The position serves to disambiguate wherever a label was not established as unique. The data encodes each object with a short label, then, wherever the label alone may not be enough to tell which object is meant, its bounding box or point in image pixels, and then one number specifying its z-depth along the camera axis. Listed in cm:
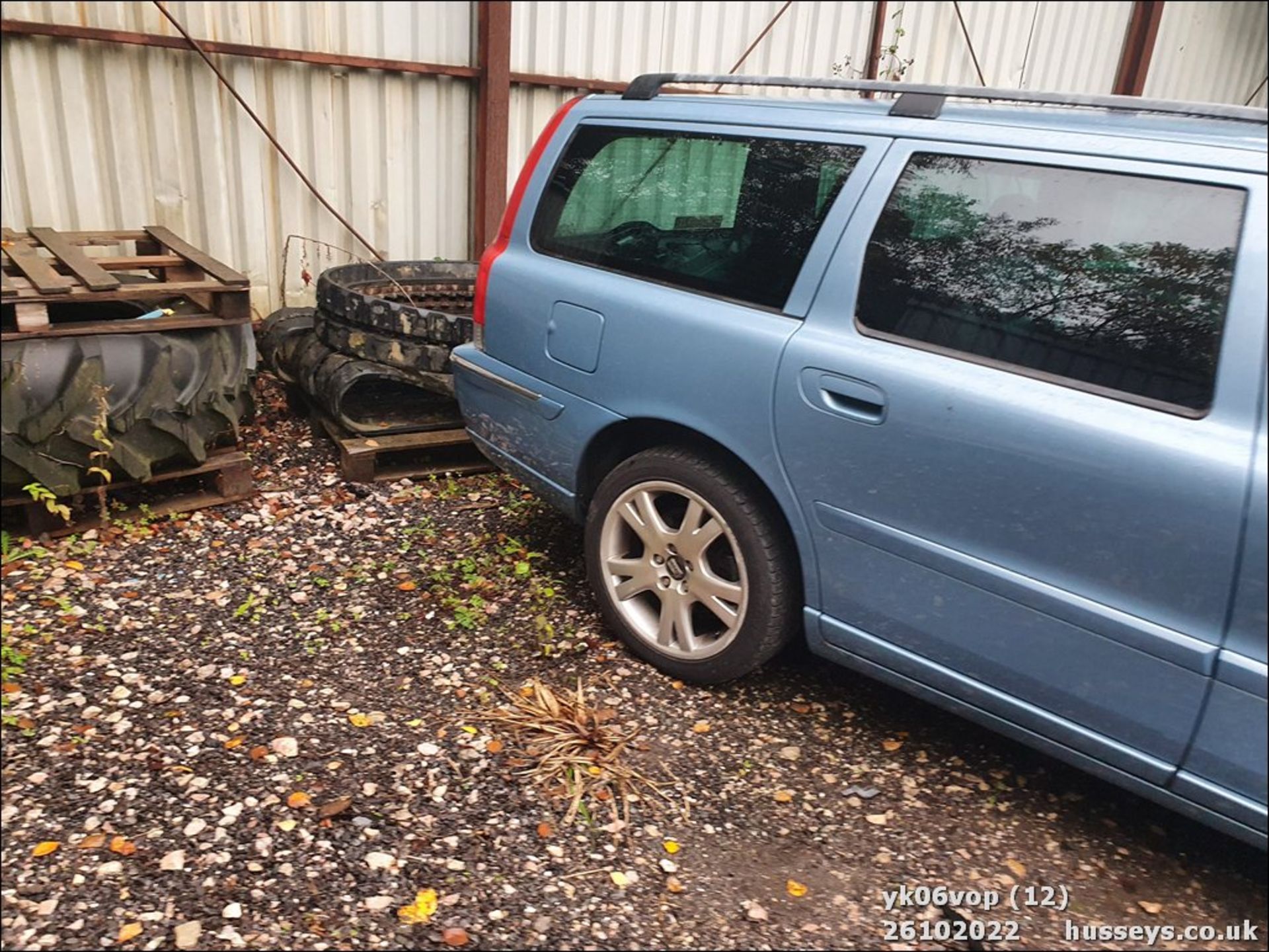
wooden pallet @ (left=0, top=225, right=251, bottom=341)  365
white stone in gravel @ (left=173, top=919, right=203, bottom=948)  221
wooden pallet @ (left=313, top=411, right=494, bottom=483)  455
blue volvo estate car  219
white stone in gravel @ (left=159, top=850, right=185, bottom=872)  240
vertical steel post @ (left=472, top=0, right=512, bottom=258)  596
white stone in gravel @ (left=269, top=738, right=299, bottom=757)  283
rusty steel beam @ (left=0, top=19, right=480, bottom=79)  489
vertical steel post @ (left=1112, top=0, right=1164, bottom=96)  866
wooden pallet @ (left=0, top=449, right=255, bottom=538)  378
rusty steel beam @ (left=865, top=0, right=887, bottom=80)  732
